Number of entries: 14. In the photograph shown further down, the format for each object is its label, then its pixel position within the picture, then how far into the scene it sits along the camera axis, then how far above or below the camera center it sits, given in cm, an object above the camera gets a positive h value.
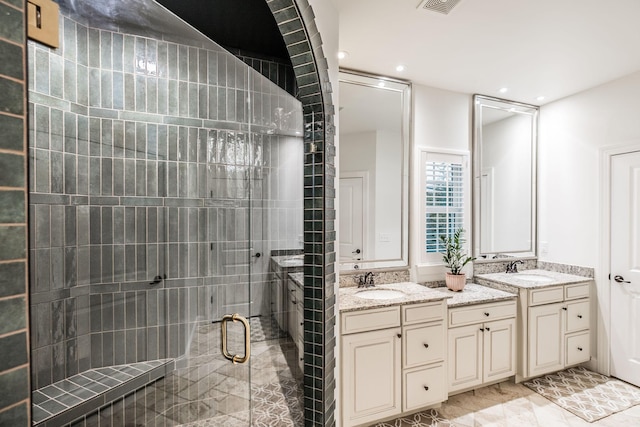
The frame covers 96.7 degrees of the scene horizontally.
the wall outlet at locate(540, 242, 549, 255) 317 -42
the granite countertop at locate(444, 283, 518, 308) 227 -72
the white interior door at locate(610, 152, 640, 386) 253 -52
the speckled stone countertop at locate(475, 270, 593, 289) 255 -67
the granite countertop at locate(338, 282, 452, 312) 192 -64
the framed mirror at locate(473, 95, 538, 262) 292 +34
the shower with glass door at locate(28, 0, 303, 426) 149 -7
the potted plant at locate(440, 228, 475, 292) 253 -46
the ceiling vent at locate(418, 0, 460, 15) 165 +121
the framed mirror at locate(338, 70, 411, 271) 238 +35
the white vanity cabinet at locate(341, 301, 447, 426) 186 -104
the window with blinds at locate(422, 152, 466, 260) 268 +14
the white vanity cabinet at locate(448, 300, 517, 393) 224 -110
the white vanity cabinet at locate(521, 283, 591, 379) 248 -108
